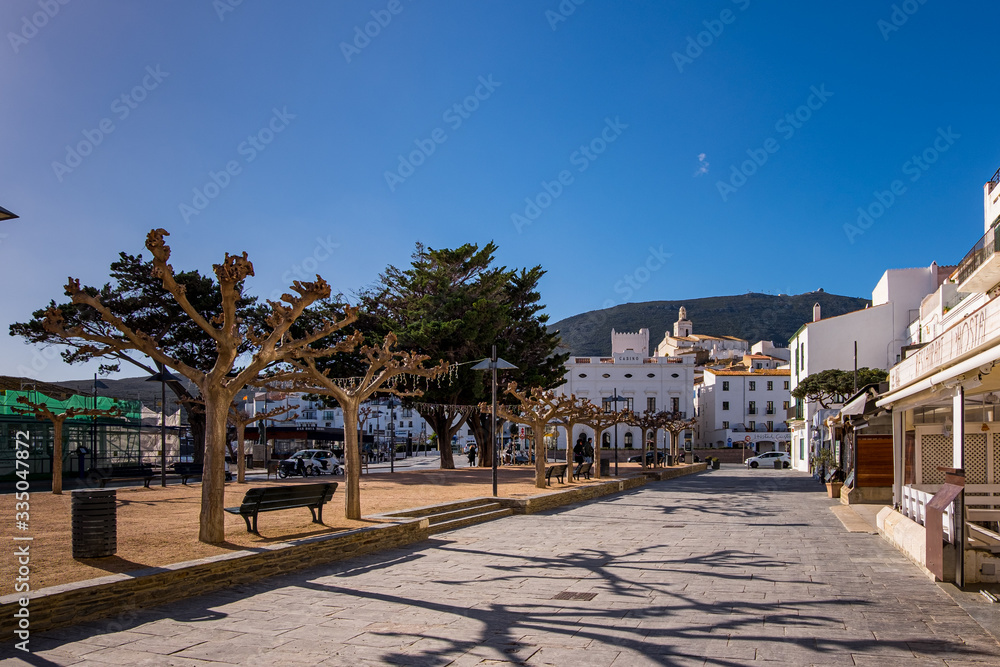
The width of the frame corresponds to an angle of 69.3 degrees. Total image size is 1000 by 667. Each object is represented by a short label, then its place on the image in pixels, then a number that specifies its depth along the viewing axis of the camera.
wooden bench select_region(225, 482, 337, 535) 10.21
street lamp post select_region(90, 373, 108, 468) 25.32
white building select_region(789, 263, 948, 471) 46.75
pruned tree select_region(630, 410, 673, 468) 38.39
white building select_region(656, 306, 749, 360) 129.00
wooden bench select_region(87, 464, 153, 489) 24.36
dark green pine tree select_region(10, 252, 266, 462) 30.80
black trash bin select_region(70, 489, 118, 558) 7.93
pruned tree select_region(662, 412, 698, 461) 44.58
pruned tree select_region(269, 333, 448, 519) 12.39
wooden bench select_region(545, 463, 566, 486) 22.81
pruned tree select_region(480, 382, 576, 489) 21.47
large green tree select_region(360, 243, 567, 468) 33.34
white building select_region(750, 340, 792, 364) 99.32
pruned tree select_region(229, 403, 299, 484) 22.39
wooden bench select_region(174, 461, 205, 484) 23.77
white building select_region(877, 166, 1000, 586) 7.98
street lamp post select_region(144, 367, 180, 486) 21.81
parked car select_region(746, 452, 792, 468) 53.06
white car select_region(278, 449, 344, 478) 32.38
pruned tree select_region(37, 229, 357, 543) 8.70
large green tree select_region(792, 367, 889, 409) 41.62
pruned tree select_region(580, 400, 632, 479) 27.38
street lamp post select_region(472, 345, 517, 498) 19.51
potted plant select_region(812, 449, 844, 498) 22.59
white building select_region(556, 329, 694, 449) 78.25
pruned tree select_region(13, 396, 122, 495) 17.52
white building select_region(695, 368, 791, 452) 74.75
